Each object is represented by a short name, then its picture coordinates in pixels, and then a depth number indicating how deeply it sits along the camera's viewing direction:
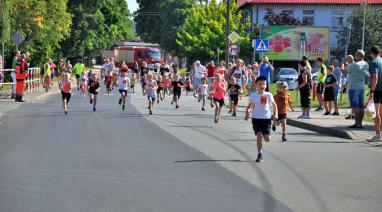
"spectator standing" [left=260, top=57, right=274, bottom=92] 24.55
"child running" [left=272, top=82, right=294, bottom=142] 16.14
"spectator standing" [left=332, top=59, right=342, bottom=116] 23.11
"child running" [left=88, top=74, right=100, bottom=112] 24.91
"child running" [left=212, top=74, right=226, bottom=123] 21.31
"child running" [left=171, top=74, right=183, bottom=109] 27.41
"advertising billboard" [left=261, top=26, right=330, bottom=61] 63.00
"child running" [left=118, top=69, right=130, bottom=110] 25.92
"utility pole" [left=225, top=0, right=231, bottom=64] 35.29
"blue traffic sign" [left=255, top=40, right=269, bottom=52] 30.91
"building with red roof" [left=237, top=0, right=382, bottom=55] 72.62
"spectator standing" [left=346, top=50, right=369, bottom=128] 17.78
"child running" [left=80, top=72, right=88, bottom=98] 32.78
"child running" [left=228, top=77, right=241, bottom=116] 22.92
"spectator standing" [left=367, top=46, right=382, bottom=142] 15.90
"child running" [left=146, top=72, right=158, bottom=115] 24.14
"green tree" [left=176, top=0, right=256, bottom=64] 67.25
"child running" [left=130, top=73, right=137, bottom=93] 39.84
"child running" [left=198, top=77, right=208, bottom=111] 26.61
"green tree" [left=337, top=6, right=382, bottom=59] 66.88
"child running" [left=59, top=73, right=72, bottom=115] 23.36
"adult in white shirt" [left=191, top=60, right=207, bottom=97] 32.38
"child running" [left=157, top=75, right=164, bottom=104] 30.45
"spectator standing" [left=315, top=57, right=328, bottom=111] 23.69
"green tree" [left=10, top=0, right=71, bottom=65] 41.25
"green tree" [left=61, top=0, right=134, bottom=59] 64.62
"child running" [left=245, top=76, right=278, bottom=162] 12.83
